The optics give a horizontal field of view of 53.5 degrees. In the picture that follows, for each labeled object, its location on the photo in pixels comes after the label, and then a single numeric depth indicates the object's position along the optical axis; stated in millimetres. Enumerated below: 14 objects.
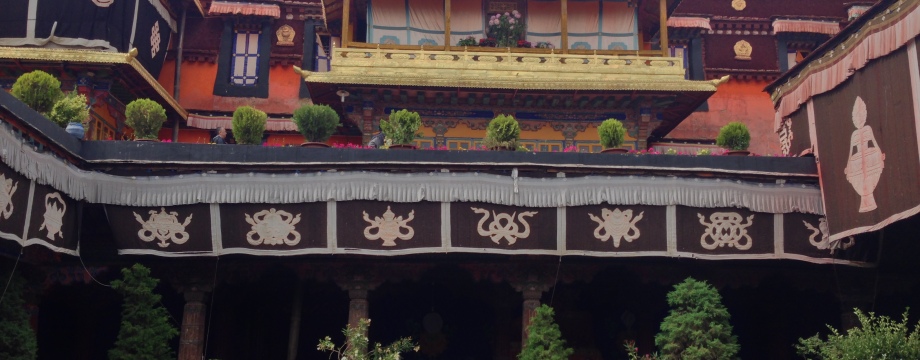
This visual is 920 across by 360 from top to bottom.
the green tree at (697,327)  13023
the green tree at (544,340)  13570
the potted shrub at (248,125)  15836
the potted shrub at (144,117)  15633
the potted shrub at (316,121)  16203
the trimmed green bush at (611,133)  16547
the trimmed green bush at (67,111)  14656
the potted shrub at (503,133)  16344
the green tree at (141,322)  13266
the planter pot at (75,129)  14367
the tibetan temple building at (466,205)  13931
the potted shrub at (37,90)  14508
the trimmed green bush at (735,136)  17141
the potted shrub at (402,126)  16453
